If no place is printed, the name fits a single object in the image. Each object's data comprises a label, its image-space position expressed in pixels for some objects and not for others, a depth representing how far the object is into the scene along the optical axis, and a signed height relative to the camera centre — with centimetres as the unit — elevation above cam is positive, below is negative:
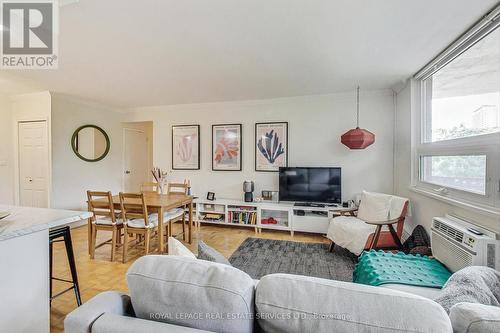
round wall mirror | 405 +41
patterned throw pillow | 116 -47
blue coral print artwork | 399 +34
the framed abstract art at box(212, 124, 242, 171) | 423 +34
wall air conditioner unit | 146 -56
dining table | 271 -49
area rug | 249 -117
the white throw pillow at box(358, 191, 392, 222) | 282 -55
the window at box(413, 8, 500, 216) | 167 +42
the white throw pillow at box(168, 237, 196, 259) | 113 -44
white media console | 354 -85
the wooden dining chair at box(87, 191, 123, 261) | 269 -69
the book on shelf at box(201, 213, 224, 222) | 406 -95
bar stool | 172 -67
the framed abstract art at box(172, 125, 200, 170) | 446 +35
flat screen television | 360 -32
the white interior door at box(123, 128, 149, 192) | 507 +13
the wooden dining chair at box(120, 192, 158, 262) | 266 -67
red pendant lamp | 326 +39
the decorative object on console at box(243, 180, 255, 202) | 397 -45
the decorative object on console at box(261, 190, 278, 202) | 401 -56
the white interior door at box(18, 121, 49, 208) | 378 +1
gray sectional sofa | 65 -45
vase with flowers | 337 -20
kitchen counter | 118 -33
